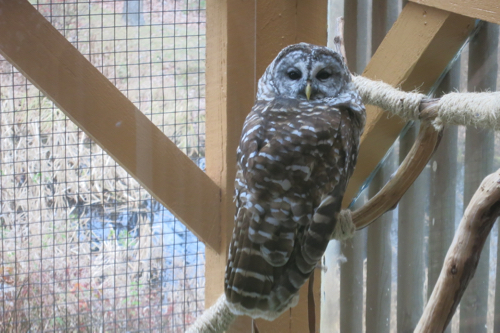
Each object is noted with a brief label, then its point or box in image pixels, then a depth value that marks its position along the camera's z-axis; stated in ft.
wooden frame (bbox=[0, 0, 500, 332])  5.79
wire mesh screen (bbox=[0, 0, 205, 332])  5.89
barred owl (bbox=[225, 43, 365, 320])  5.54
